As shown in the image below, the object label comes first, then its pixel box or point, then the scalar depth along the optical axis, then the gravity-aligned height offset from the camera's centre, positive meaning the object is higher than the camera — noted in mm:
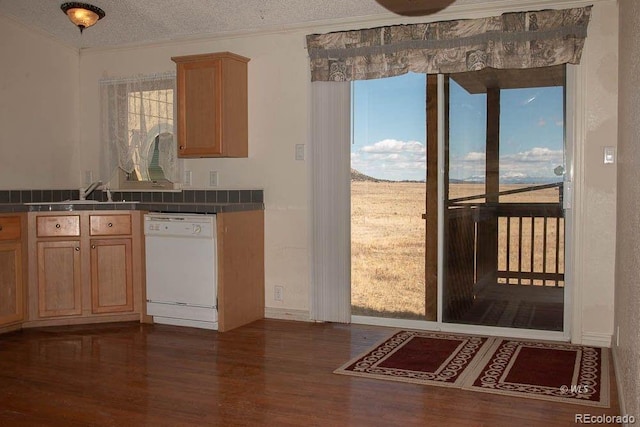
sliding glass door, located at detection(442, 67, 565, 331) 4270 -93
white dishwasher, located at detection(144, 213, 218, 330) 4602 -603
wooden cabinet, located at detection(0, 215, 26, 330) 4508 -591
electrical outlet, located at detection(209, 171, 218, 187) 5305 +69
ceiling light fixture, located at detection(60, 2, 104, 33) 4426 +1210
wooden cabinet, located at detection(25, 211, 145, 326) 4762 -609
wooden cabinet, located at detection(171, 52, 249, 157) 4879 +641
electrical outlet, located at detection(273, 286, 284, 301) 5082 -849
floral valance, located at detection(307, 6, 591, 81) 4082 +965
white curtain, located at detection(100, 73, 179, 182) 5438 +544
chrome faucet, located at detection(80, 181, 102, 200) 5533 -34
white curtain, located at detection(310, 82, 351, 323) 4773 -102
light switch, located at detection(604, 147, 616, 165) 4035 +196
